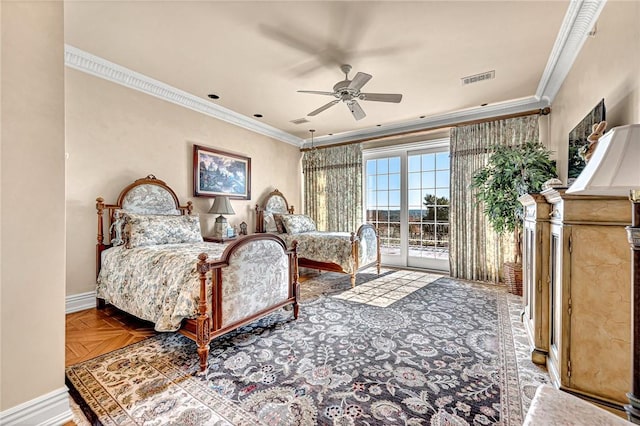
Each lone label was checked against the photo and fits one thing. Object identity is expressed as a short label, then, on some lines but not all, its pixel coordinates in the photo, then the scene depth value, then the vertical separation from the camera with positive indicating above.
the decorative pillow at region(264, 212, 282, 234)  5.47 -0.20
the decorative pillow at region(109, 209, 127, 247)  3.34 -0.18
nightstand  4.19 -0.40
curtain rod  4.16 +1.48
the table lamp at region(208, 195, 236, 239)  4.40 +0.01
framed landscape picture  4.45 +0.66
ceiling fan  2.98 +1.33
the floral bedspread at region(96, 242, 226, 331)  2.25 -0.61
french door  5.24 +0.21
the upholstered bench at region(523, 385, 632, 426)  0.83 -0.61
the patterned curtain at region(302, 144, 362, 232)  6.00 +0.57
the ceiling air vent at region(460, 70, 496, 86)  3.45 +1.66
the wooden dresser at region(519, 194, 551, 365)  2.10 -0.51
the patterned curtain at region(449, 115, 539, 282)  4.40 +0.10
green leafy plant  3.52 +0.38
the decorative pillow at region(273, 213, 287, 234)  5.52 -0.20
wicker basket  3.81 -0.89
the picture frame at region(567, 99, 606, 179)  2.16 +0.67
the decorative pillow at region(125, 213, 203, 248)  3.19 -0.20
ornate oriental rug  1.60 -1.12
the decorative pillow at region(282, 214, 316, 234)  5.28 -0.21
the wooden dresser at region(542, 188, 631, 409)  1.54 -0.49
